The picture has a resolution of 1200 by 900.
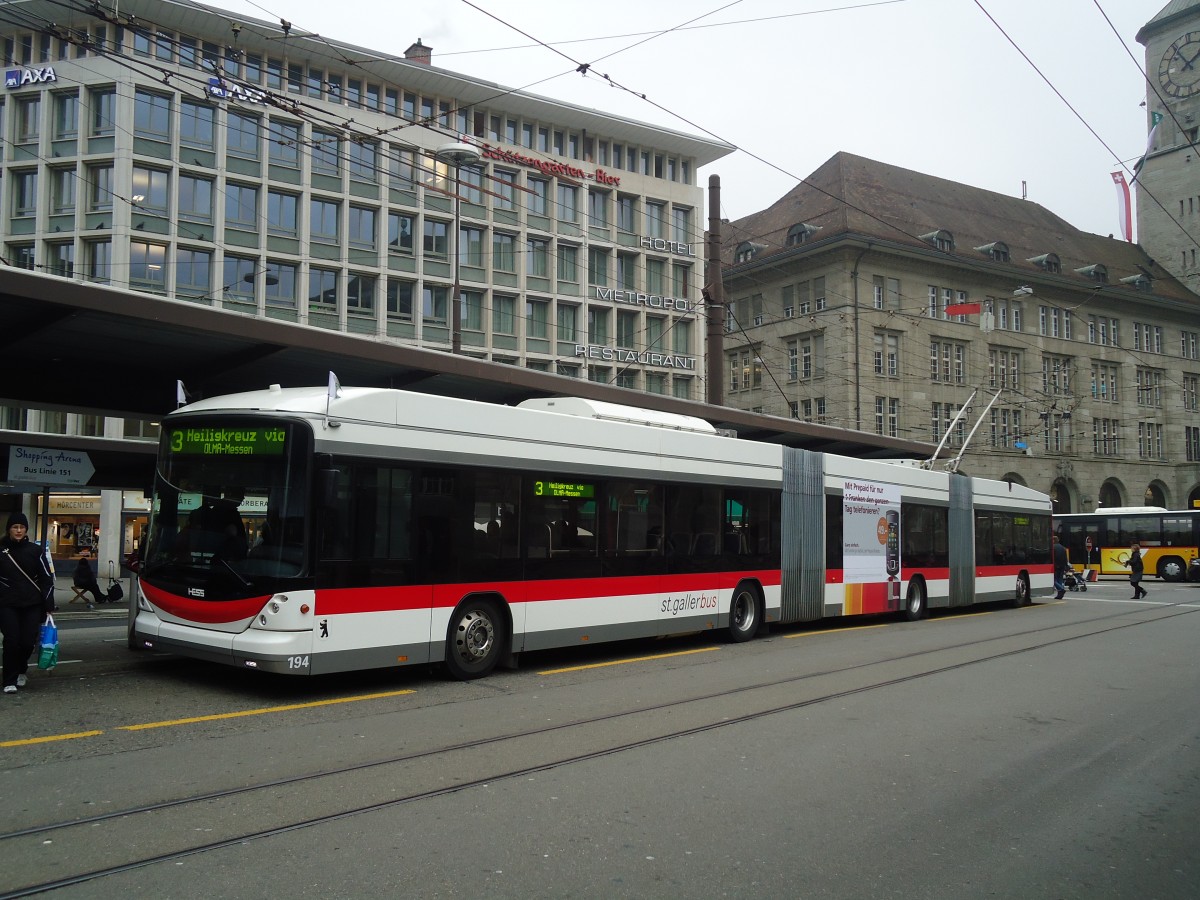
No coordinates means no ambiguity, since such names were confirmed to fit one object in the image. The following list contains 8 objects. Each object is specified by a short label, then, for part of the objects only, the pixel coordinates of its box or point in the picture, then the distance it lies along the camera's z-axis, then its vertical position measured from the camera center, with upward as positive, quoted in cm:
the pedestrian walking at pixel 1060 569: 2908 -117
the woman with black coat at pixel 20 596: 891 -64
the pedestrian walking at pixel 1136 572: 3017 -126
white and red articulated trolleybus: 937 -6
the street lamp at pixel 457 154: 1978 +732
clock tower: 7362 +2872
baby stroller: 3162 -168
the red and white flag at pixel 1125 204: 6822 +2242
